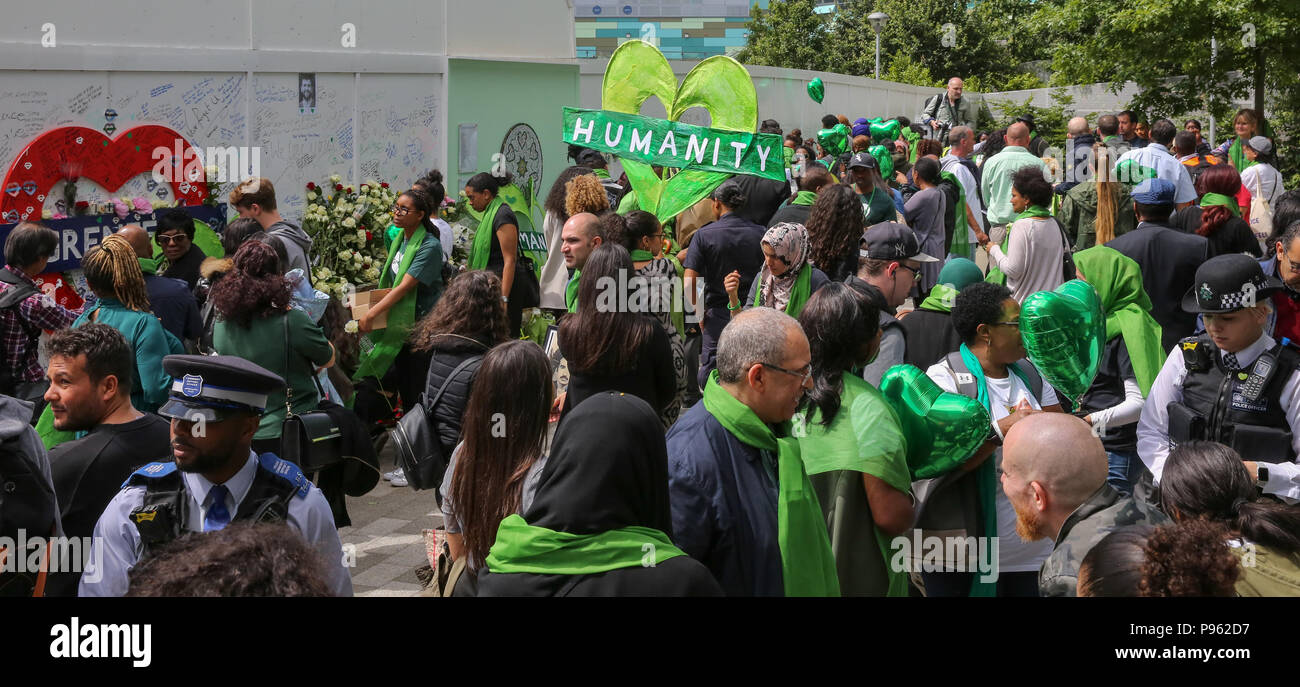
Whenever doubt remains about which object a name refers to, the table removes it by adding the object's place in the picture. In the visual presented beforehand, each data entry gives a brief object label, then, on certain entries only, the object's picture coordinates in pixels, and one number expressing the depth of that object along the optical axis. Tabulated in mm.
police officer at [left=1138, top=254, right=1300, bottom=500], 4203
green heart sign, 8055
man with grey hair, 3262
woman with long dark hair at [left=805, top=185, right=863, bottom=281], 7047
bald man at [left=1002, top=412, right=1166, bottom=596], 3193
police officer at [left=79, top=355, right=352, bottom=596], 3145
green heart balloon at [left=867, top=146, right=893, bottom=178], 12484
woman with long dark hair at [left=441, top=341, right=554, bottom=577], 3645
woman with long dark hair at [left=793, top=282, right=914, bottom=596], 3646
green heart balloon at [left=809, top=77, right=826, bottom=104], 19203
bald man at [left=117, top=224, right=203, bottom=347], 6359
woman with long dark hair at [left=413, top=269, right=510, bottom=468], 4984
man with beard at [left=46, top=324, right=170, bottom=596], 3879
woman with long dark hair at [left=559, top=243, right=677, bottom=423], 4969
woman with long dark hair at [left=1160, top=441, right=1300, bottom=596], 2875
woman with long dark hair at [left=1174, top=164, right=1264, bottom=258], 7742
